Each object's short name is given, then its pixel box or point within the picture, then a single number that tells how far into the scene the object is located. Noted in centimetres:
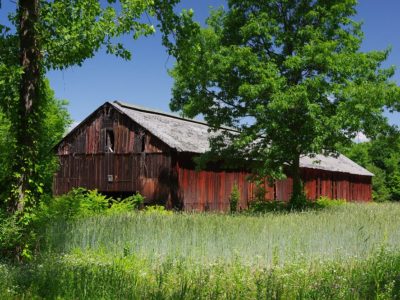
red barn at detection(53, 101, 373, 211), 2694
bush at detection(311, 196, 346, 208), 3364
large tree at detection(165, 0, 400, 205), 2056
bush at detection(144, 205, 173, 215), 2255
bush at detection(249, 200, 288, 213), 2456
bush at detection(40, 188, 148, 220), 1719
